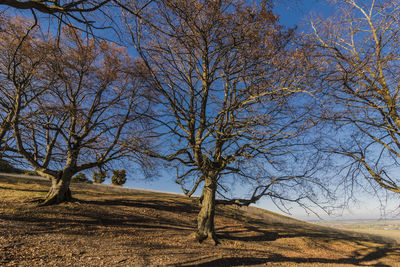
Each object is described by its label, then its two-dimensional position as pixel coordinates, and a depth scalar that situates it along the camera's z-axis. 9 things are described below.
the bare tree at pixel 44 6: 2.79
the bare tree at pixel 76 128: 9.21
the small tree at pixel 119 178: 21.73
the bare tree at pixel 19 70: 7.75
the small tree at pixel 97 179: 22.16
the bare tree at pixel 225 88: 5.38
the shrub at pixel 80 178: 21.09
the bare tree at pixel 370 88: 5.50
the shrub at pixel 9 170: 17.87
